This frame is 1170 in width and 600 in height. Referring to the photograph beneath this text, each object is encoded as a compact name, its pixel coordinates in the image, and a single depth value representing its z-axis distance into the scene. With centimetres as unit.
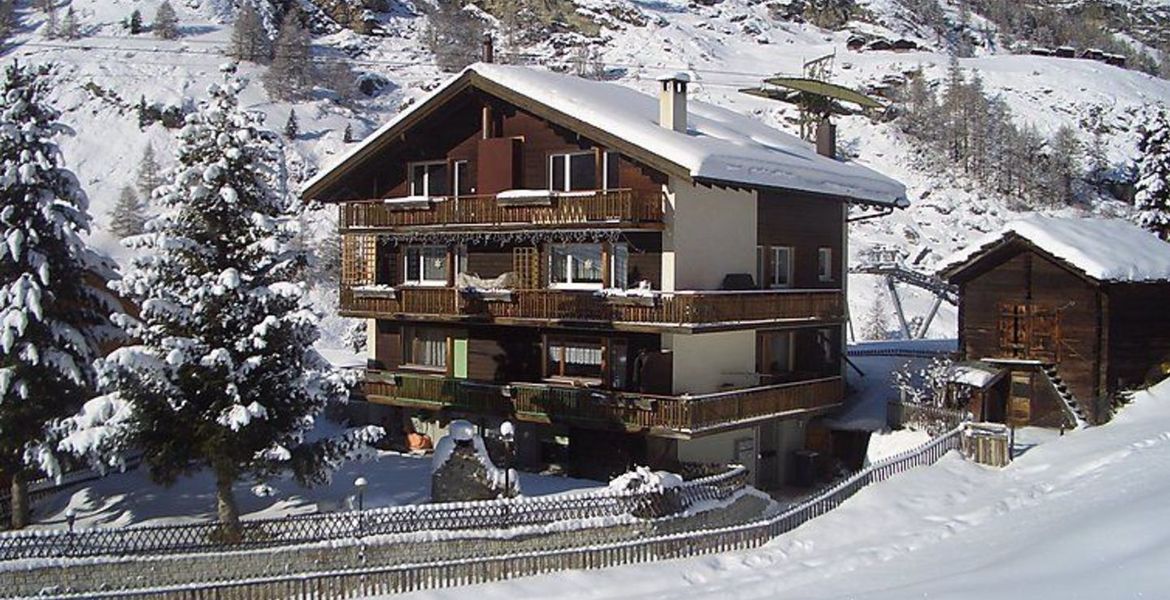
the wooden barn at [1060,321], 2927
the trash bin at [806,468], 2961
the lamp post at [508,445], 2264
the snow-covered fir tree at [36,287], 2178
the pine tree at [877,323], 6022
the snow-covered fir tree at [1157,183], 4497
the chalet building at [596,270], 2655
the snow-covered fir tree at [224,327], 2016
